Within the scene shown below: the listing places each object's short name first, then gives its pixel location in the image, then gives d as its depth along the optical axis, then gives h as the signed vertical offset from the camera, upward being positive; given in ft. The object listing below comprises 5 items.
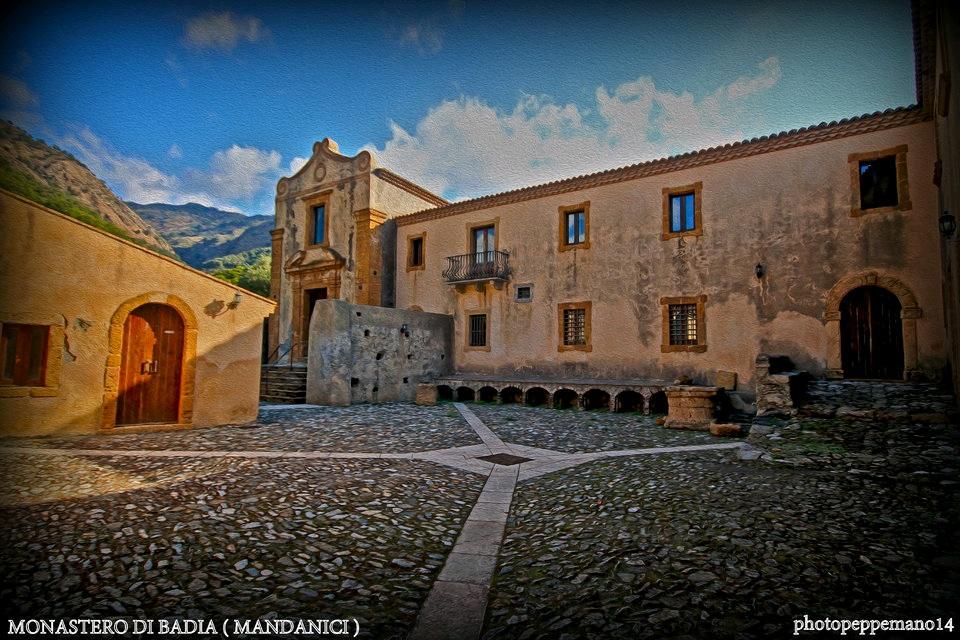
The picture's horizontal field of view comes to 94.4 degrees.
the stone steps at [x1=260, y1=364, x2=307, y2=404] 47.14 -3.06
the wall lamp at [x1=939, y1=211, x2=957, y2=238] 24.35 +7.81
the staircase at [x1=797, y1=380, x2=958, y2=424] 24.88 -2.29
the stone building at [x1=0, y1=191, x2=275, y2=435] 25.05 +0.97
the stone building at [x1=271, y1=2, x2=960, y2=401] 35.73 +10.99
